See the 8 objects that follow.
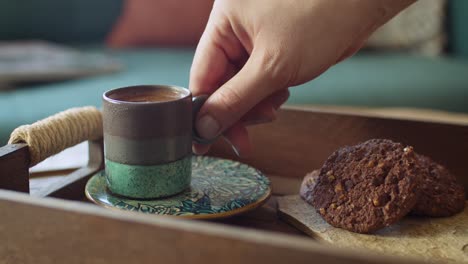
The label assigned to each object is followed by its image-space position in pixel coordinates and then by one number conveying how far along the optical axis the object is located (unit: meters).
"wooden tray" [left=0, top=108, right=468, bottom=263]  0.50
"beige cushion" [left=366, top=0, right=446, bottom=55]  2.19
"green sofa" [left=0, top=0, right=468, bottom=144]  1.67
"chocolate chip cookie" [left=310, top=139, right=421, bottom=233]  0.75
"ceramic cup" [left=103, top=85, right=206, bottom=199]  0.75
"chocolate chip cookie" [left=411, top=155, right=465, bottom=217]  0.81
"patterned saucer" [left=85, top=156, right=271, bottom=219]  0.76
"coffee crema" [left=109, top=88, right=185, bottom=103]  0.81
